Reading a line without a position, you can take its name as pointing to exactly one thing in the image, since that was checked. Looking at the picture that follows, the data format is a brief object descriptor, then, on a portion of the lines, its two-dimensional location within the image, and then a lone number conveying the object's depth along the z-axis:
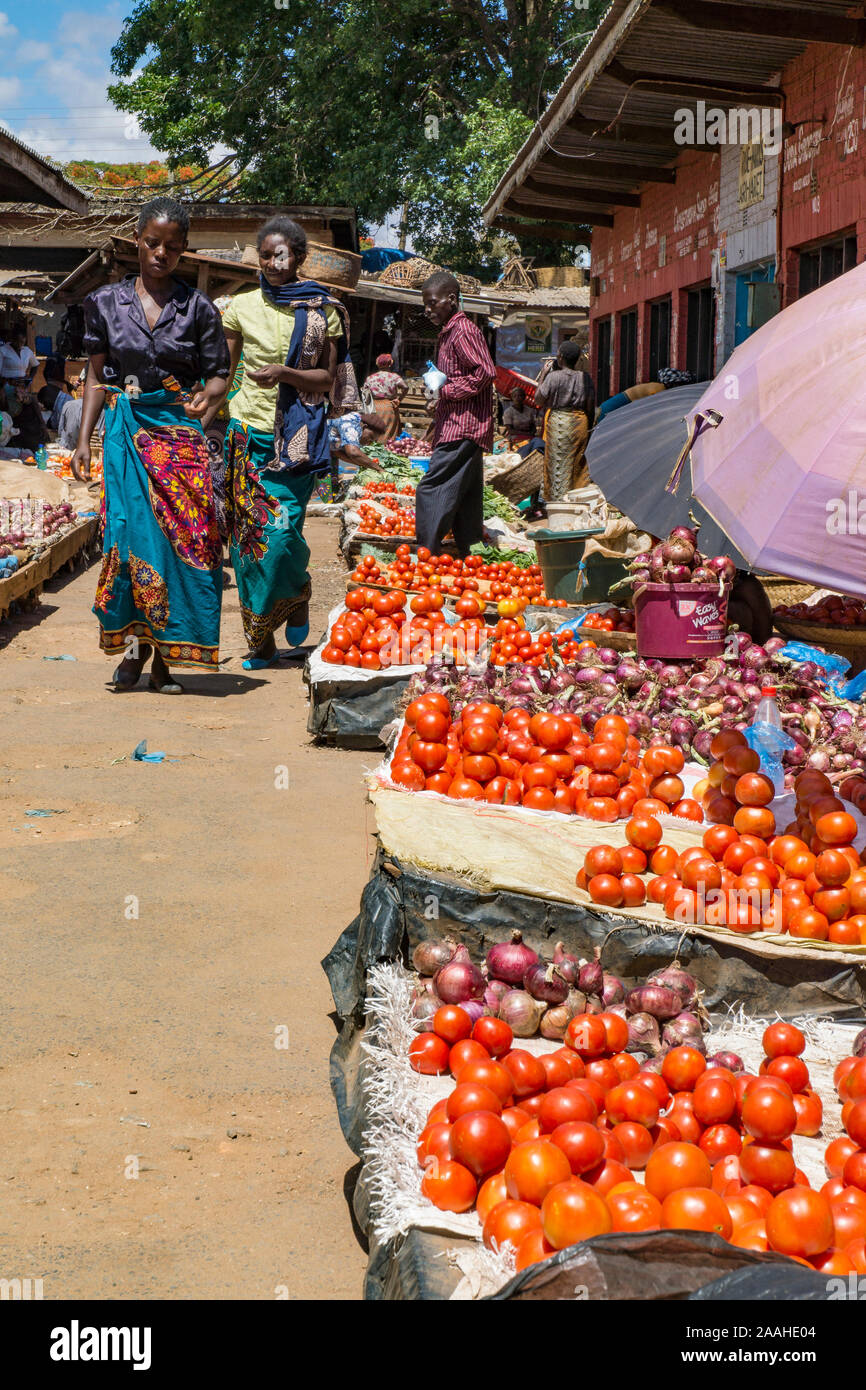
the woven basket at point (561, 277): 27.64
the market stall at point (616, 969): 2.14
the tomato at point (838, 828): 3.32
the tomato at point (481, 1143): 2.31
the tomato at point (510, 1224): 2.14
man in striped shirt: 8.85
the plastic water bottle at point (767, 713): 4.12
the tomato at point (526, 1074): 2.59
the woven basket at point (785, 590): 6.65
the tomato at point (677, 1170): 2.23
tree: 25.84
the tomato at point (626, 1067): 2.72
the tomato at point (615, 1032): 2.83
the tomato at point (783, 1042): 2.76
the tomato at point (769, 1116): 2.36
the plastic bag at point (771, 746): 3.90
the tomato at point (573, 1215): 2.02
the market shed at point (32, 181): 15.97
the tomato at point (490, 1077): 2.53
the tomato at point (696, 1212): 2.08
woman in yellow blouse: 7.31
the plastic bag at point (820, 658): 5.30
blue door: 10.37
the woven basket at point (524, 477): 15.69
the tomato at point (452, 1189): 2.31
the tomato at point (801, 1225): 2.03
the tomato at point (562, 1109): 2.39
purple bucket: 4.94
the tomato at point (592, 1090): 2.52
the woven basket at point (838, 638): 5.69
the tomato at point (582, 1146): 2.25
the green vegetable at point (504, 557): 10.02
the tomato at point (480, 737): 4.01
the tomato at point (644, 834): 3.48
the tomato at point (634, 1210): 2.10
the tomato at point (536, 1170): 2.17
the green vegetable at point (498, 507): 13.80
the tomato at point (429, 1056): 2.77
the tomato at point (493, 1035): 2.74
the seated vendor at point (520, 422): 18.77
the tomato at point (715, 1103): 2.52
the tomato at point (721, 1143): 2.49
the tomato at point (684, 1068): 2.69
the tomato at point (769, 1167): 2.27
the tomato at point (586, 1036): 2.76
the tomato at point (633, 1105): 2.49
